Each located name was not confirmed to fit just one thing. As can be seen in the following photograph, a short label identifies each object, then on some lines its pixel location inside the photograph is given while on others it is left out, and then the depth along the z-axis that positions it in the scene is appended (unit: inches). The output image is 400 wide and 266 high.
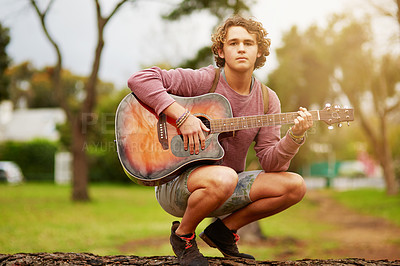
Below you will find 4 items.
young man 98.9
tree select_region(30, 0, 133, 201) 481.7
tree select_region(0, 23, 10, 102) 738.2
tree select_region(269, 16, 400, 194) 567.5
